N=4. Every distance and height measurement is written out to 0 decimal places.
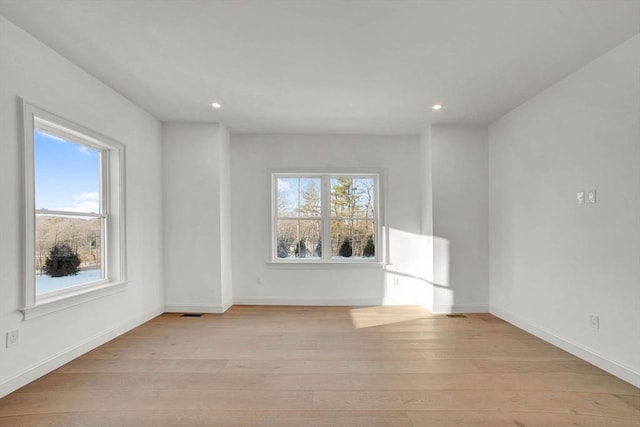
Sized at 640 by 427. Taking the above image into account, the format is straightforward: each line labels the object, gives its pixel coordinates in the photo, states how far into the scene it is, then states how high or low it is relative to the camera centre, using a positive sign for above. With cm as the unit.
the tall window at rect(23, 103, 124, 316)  258 +8
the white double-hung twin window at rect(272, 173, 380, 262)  519 +0
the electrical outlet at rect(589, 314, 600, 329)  286 -98
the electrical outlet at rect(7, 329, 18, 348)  236 -88
